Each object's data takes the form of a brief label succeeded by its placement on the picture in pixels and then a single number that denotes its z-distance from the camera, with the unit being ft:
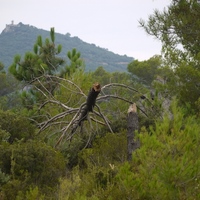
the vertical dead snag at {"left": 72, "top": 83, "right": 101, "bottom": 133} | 61.67
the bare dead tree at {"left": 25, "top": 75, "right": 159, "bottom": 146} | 62.65
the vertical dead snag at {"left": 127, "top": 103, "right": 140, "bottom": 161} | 57.57
